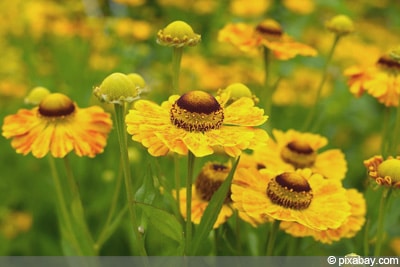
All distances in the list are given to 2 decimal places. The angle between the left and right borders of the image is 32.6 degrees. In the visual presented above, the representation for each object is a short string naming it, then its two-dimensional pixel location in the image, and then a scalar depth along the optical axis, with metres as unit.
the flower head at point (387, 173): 0.26
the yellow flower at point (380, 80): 0.34
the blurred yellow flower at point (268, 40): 0.37
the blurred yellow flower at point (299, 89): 0.67
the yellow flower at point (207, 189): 0.30
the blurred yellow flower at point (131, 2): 0.66
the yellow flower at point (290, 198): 0.27
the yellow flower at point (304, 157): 0.33
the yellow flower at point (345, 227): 0.28
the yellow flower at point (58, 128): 0.31
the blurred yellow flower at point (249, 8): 0.66
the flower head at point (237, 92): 0.30
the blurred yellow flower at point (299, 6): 0.67
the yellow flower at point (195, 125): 0.25
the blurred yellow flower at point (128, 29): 0.64
